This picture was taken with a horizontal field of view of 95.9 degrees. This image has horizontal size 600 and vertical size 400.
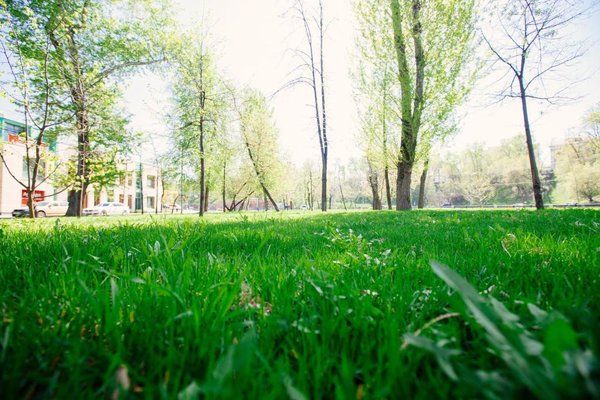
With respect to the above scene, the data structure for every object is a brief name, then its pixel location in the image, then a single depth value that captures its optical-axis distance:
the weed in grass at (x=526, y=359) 0.35
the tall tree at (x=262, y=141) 25.64
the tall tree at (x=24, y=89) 5.95
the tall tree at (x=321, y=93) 16.06
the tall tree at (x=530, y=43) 10.51
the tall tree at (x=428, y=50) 10.72
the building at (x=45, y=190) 30.23
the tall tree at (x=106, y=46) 8.87
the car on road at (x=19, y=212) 24.96
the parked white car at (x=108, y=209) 35.50
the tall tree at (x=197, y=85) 13.80
